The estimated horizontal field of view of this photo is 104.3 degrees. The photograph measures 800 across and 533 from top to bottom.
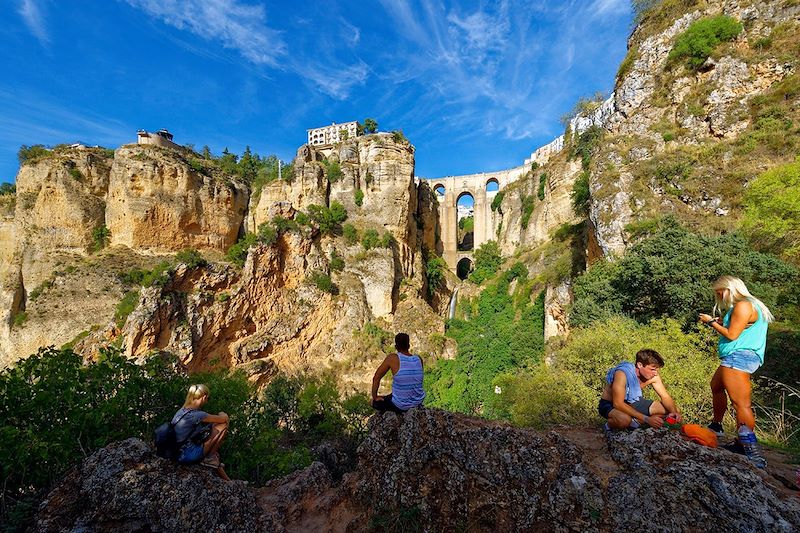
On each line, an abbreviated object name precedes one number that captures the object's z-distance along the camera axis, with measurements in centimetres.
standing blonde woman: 338
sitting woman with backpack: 378
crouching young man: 354
